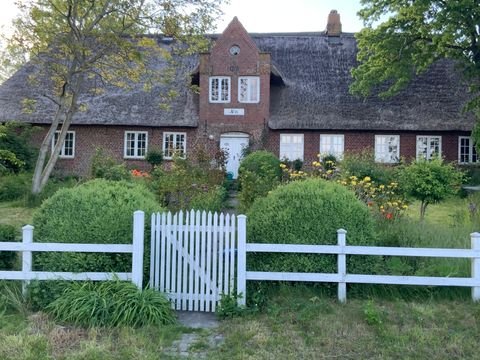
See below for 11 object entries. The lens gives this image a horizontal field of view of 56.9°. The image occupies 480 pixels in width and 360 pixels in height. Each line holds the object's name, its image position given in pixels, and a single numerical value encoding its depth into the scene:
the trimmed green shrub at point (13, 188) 16.53
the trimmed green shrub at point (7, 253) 6.84
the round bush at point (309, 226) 6.38
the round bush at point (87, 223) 6.18
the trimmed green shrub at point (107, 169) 16.01
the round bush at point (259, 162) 17.98
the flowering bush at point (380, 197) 9.45
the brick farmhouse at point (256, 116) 23.50
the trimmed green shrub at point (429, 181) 10.81
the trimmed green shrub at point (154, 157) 23.16
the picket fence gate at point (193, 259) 6.09
